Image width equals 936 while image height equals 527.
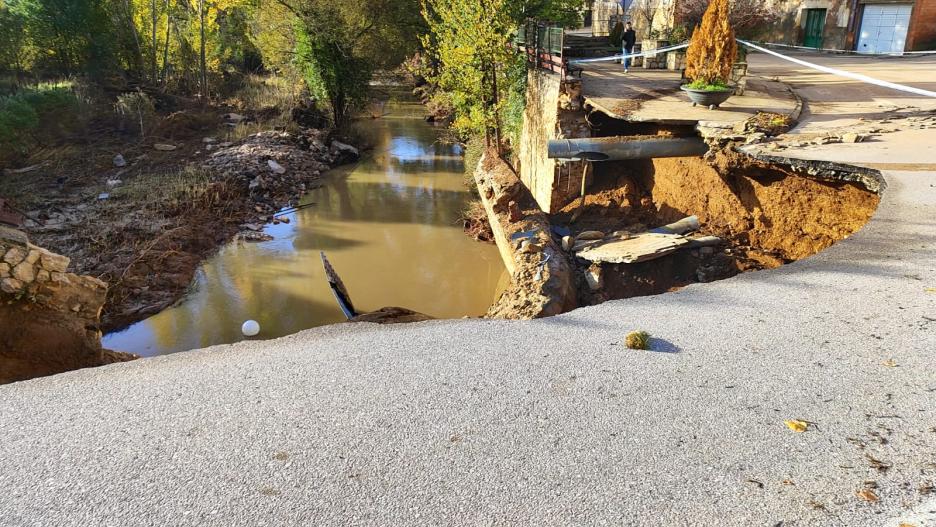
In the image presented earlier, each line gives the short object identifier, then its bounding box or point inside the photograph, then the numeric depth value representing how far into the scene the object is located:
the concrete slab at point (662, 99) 9.87
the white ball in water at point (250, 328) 9.76
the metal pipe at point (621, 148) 9.30
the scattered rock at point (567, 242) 10.26
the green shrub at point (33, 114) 16.05
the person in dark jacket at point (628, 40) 15.98
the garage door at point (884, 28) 20.27
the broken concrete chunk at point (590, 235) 10.50
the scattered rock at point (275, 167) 18.66
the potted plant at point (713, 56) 9.56
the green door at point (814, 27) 21.83
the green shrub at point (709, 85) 9.80
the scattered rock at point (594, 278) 9.07
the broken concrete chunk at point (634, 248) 8.95
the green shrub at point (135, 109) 21.55
